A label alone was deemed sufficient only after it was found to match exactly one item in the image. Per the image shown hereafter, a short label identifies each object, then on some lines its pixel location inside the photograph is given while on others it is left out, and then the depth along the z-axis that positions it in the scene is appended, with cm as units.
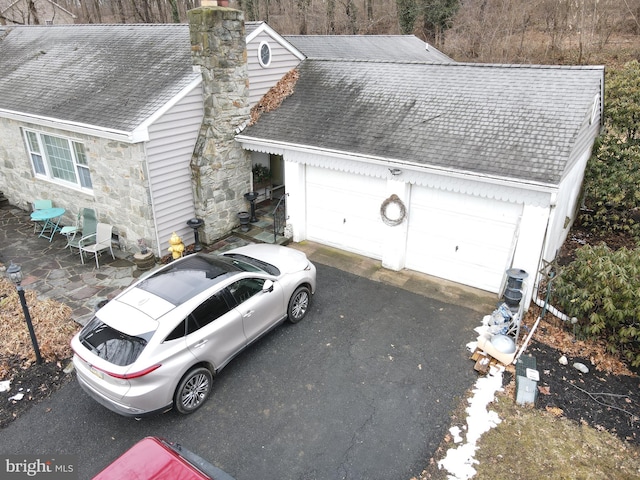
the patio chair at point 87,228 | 1098
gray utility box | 650
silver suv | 568
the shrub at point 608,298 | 730
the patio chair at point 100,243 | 1030
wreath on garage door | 951
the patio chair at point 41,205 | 1226
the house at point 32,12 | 2583
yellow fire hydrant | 984
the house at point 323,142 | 859
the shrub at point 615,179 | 1155
